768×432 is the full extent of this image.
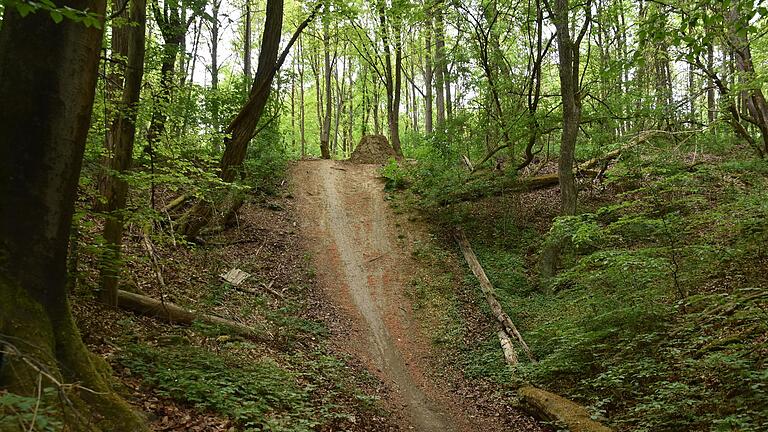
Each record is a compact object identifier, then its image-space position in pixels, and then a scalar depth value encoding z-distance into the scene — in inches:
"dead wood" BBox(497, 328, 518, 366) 359.9
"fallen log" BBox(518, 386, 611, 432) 245.0
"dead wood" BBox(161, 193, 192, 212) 464.9
